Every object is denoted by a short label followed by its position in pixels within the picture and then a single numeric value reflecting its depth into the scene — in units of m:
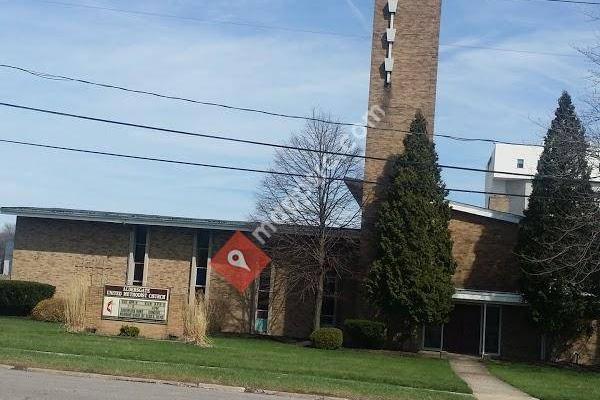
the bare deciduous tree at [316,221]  33.25
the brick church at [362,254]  33.09
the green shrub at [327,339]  30.36
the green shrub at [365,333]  31.22
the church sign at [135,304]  27.89
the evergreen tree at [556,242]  27.02
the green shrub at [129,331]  27.75
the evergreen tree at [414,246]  30.53
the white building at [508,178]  52.28
